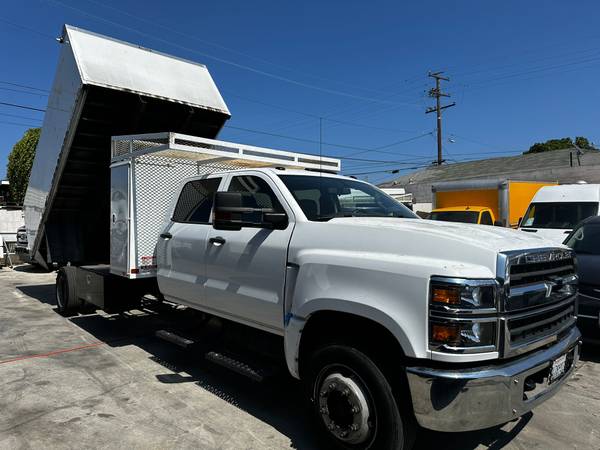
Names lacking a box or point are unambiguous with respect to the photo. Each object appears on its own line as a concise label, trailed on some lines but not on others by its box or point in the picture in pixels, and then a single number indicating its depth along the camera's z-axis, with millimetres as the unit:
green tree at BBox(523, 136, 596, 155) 55219
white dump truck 2721
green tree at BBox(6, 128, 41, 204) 30344
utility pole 40375
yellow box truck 14906
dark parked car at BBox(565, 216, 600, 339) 5266
